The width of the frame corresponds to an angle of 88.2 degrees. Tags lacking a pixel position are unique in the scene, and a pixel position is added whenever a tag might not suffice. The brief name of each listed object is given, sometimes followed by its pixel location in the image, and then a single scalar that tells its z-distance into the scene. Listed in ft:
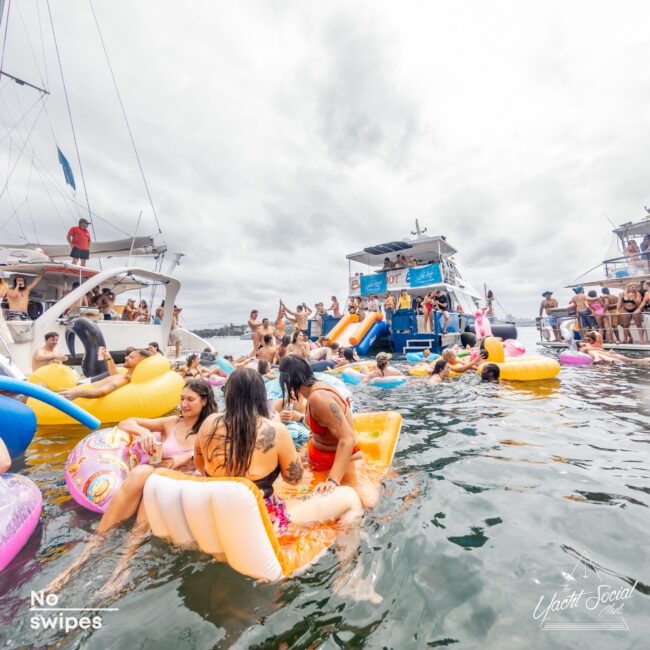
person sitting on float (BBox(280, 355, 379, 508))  9.01
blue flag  46.26
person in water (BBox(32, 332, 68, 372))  22.90
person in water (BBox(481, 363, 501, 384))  26.58
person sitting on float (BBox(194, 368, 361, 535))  6.89
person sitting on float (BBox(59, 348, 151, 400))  17.01
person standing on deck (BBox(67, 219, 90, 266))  35.32
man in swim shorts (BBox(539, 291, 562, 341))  54.13
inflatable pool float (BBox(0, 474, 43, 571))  6.79
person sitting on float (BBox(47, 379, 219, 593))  7.76
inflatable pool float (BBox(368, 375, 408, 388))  26.03
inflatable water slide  49.34
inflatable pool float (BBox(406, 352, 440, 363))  41.10
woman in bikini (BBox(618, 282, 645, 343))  38.70
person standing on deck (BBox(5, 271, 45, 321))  29.76
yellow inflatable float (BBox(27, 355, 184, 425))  17.06
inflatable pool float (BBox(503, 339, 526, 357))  37.32
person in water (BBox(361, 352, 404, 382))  27.09
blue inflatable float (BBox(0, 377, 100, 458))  9.70
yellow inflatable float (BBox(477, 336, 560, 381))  25.34
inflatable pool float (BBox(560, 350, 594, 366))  34.04
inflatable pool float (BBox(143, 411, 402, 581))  5.47
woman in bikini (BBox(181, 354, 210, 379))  29.99
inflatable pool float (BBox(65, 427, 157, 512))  9.00
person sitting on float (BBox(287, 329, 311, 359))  32.12
